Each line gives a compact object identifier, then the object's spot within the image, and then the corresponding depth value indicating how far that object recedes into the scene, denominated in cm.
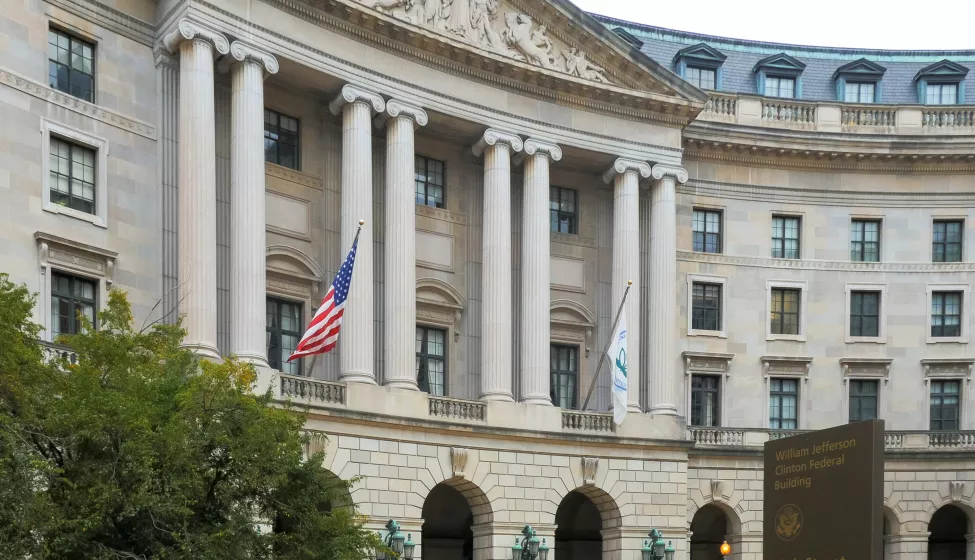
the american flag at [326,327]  4084
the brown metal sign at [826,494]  2302
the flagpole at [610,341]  5114
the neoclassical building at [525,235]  4328
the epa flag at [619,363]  5072
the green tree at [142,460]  2625
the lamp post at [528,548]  4916
